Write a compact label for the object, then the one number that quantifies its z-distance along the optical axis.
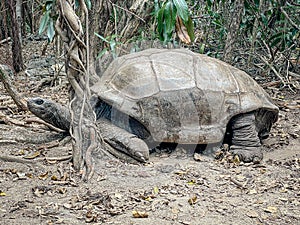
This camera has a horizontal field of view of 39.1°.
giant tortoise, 4.29
